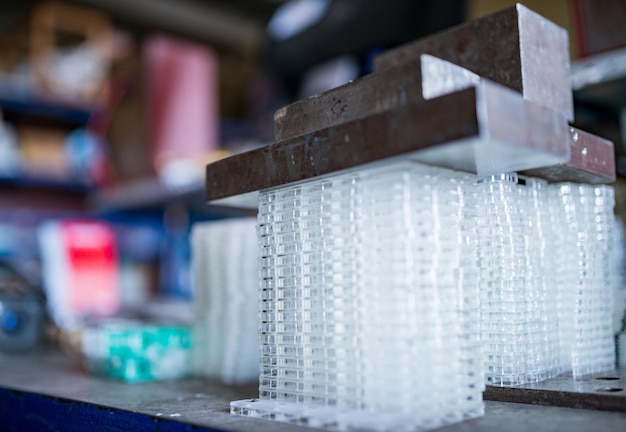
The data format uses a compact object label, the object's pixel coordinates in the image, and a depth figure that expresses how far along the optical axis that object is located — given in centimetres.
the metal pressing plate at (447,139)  57
